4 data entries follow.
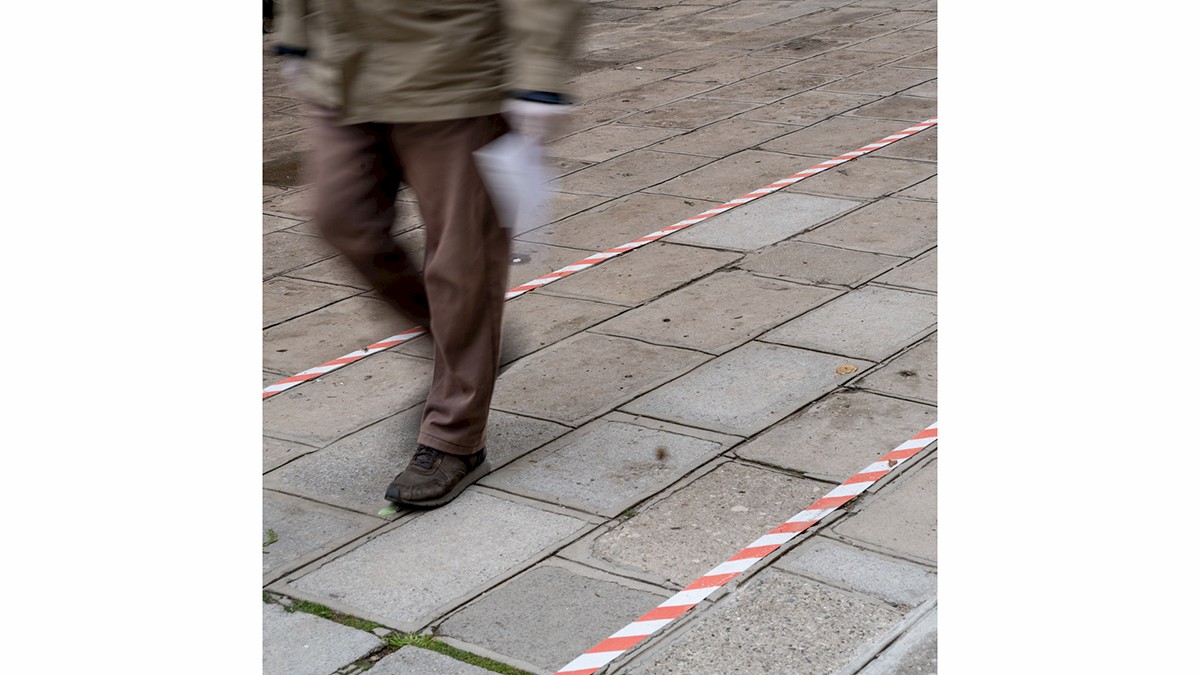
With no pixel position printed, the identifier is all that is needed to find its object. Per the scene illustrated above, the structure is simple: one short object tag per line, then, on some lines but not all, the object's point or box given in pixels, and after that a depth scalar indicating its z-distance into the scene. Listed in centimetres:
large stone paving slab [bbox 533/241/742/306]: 538
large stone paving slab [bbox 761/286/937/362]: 474
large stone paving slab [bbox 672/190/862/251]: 600
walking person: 323
